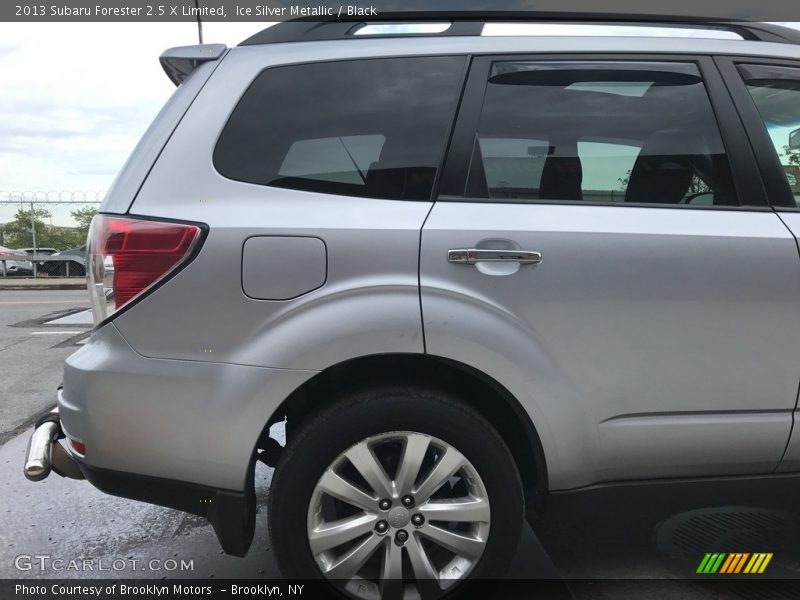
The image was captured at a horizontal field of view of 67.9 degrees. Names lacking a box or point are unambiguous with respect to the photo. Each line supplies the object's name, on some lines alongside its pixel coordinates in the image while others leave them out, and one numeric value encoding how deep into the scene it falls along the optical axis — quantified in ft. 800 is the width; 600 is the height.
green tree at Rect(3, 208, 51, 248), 57.98
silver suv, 5.92
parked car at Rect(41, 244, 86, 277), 65.20
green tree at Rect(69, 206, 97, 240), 55.83
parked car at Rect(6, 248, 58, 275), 66.39
